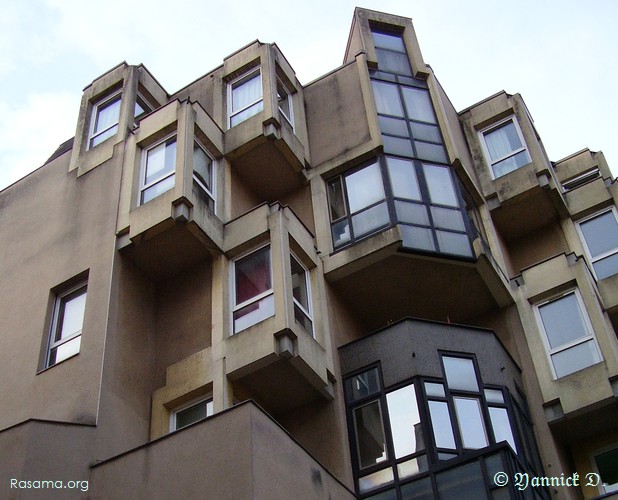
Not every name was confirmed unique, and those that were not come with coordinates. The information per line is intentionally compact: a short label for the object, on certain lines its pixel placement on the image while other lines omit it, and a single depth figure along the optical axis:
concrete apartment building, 14.82
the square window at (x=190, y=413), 16.53
